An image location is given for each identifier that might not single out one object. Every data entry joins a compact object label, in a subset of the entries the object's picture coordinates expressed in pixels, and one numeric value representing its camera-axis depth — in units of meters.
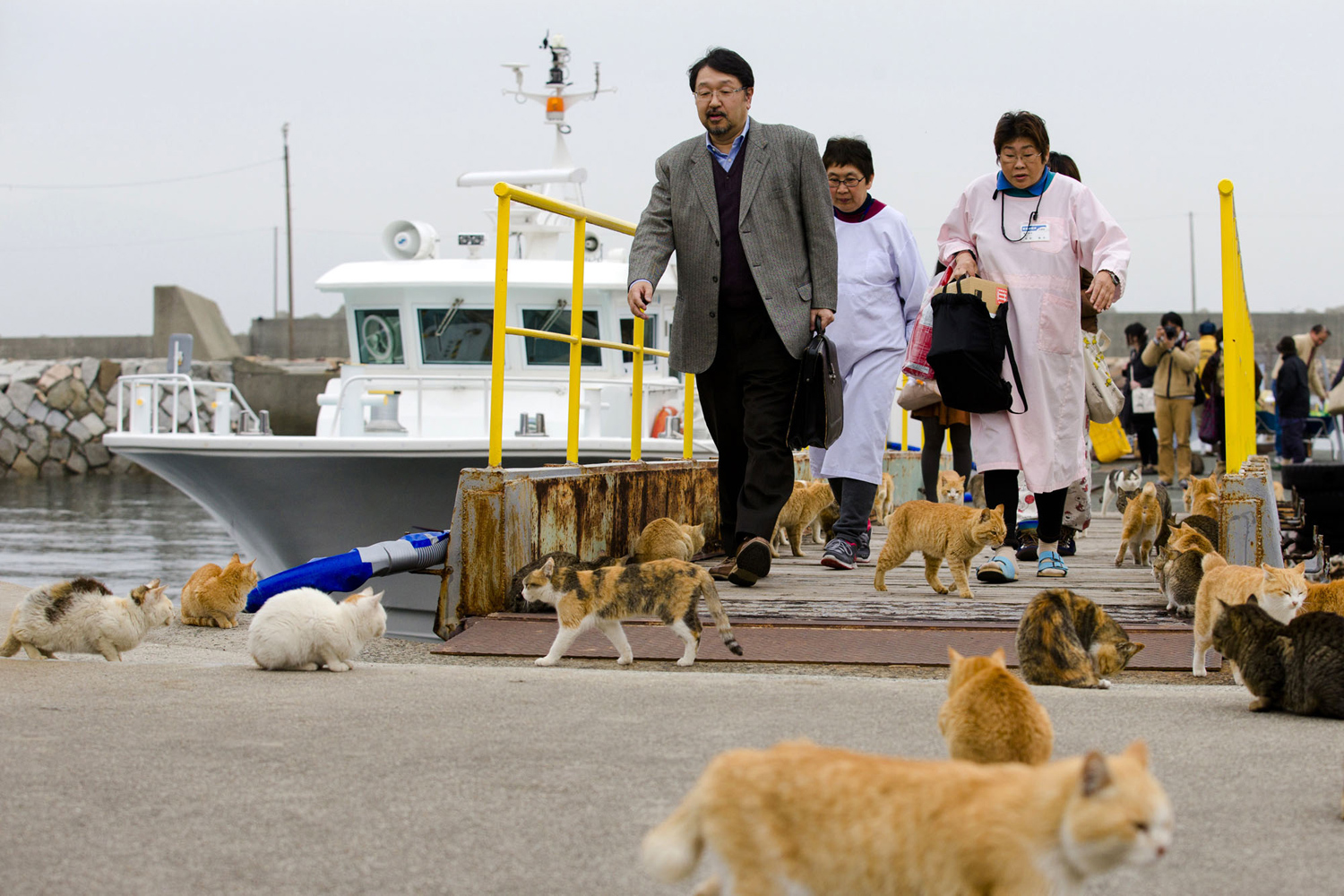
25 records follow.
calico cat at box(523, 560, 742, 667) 7.43
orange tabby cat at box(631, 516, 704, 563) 10.81
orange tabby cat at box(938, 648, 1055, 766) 4.06
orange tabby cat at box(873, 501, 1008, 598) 9.41
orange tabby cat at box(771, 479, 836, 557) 13.69
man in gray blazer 9.66
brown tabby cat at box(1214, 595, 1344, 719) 5.60
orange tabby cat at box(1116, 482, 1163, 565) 11.73
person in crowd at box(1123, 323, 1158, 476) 27.72
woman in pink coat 10.07
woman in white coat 11.81
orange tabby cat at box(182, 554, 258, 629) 11.37
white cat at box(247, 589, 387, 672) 7.09
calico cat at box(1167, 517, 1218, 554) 8.84
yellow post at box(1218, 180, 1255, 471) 9.11
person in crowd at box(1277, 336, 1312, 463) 26.30
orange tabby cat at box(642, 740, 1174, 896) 2.64
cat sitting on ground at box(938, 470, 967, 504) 16.56
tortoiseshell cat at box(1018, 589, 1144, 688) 6.44
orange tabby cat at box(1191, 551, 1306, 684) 6.75
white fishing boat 16.87
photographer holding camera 24.37
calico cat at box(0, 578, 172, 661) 7.93
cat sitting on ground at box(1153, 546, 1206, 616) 8.45
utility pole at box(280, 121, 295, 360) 91.50
